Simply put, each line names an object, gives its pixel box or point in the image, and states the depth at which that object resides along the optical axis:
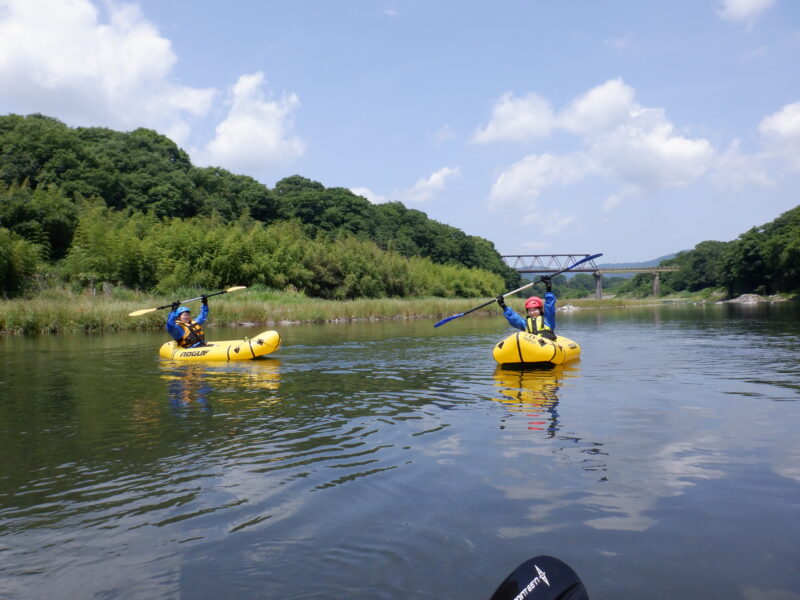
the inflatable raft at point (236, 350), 12.47
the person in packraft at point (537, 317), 11.22
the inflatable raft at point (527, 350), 10.42
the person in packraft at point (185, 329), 13.12
